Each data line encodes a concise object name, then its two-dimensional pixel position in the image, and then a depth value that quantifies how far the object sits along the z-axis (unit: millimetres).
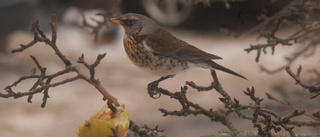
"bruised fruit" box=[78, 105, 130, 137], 4086
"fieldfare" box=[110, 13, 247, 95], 5625
